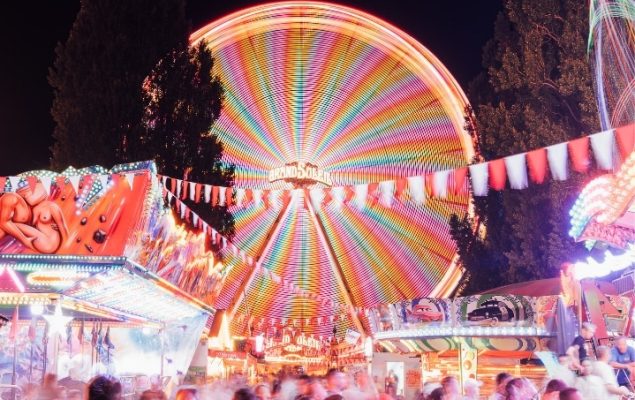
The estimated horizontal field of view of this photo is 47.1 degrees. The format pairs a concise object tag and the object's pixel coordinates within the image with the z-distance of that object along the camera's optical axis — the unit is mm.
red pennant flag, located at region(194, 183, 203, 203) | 11720
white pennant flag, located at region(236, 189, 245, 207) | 11516
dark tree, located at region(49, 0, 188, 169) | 14398
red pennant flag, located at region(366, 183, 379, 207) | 9897
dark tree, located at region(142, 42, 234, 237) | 15266
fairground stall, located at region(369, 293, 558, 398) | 13859
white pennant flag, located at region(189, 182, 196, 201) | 11318
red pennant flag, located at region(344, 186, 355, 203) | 10266
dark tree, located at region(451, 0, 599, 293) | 17016
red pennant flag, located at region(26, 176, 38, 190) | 9062
